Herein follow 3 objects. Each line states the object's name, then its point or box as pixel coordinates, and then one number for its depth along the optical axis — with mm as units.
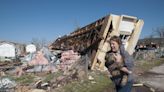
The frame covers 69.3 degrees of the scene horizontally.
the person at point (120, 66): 2294
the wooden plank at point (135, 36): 7766
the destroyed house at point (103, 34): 6892
